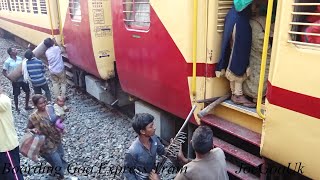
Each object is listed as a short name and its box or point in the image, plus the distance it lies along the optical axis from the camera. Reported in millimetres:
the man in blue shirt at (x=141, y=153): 2484
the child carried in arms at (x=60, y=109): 3761
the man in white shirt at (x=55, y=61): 6496
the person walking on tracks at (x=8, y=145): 3131
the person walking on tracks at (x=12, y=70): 6152
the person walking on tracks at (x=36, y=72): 5941
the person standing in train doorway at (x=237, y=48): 3160
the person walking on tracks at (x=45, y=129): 3553
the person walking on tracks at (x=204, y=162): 2080
